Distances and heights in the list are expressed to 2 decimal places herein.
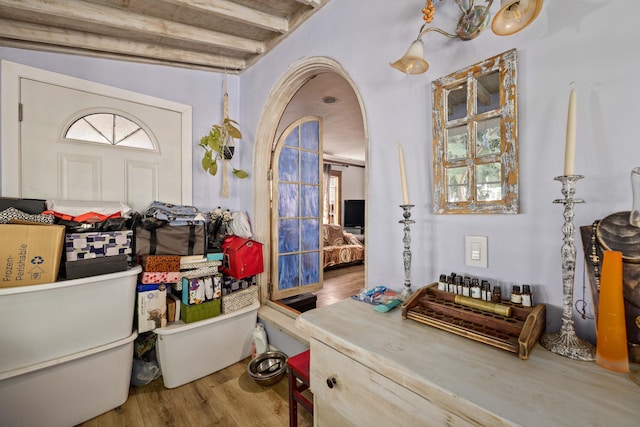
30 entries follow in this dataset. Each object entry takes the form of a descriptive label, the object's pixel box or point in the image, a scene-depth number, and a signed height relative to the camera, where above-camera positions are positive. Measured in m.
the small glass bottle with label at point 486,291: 0.98 -0.28
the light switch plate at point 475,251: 1.08 -0.15
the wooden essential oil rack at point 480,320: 0.78 -0.35
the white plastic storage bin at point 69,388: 1.42 -0.98
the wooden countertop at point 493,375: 0.56 -0.40
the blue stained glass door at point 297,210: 2.68 +0.03
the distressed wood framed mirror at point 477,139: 1.01 +0.29
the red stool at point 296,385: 1.38 -0.91
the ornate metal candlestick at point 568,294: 0.75 -0.23
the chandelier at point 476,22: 0.86 +0.64
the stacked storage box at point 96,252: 1.53 -0.23
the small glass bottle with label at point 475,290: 1.00 -0.28
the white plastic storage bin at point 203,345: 1.87 -0.96
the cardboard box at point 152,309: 1.80 -0.64
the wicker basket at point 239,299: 2.07 -0.68
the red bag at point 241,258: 2.09 -0.35
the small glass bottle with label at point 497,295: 0.96 -0.28
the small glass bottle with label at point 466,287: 1.02 -0.28
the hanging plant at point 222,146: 2.30 +0.57
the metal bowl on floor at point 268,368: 1.86 -1.11
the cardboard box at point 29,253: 1.36 -0.21
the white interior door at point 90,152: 1.80 +0.44
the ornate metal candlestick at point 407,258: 1.17 -0.20
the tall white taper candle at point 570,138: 0.73 +0.20
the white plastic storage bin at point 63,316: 1.39 -0.58
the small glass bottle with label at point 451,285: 1.06 -0.28
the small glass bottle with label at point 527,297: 0.90 -0.28
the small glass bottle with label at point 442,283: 1.08 -0.28
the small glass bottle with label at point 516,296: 0.92 -0.28
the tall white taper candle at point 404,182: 1.14 +0.13
